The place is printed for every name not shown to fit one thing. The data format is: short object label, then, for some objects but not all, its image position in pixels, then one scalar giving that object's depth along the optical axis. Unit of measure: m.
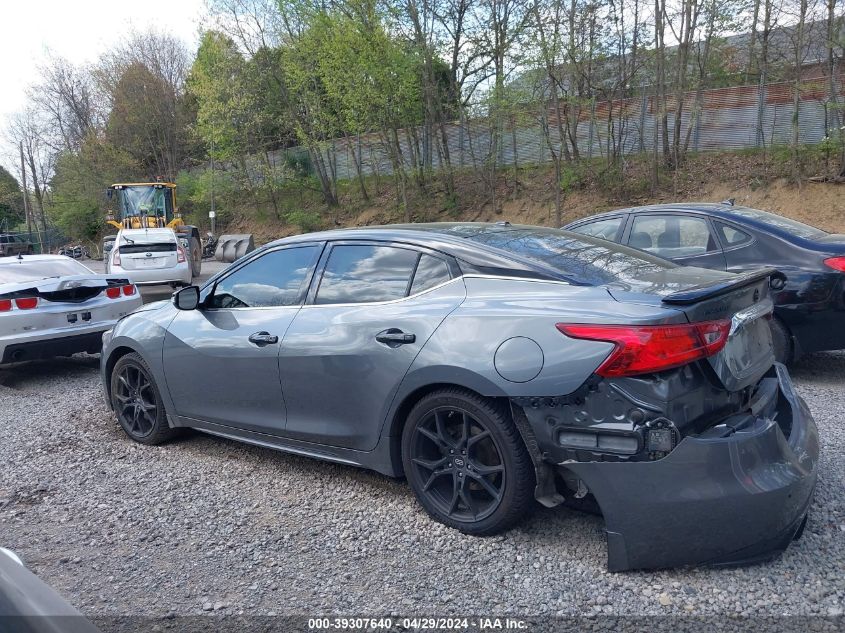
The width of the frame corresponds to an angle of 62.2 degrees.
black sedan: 6.00
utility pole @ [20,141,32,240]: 53.62
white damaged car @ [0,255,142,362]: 7.29
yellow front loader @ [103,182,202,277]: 23.70
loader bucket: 26.23
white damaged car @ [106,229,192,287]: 15.30
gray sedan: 2.97
